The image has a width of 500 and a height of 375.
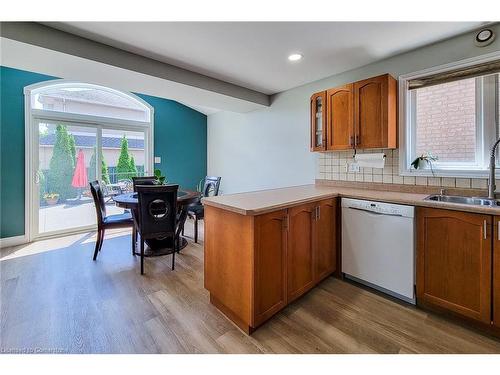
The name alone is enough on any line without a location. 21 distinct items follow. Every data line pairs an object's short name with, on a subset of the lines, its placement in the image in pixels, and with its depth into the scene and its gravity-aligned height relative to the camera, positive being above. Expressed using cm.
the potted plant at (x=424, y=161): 231 +24
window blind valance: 196 +99
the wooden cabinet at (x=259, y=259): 158 -54
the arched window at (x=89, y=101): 359 +146
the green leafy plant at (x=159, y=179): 345 +13
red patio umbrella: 392 +24
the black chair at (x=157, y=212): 253 -27
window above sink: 201 +64
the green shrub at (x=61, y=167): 372 +35
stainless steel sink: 181 -12
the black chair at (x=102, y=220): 280 -39
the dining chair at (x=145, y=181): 359 +11
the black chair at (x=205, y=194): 357 -12
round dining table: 272 -26
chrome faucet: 181 +3
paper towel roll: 259 +29
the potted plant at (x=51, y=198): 368 -15
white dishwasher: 191 -53
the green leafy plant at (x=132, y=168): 448 +38
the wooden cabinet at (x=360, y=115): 230 +74
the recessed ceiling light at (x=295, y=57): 247 +139
